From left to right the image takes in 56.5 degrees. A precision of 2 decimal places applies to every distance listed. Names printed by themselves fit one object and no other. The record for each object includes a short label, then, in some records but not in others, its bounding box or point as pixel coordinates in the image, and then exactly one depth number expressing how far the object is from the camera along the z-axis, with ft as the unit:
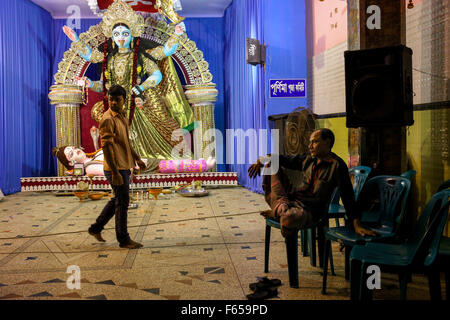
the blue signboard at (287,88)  22.20
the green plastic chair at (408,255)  6.29
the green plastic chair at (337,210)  10.29
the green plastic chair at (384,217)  8.08
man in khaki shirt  11.80
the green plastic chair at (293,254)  8.75
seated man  8.54
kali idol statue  28.78
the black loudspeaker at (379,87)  9.30
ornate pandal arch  29.40
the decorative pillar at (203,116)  29.86
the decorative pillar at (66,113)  29.55
